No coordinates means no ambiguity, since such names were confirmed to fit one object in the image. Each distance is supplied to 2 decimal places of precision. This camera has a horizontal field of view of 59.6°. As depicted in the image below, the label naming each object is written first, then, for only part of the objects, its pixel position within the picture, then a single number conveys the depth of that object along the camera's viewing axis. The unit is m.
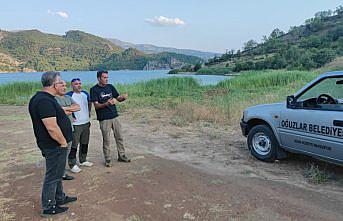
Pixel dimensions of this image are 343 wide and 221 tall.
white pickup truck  4.18
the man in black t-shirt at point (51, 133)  3.12
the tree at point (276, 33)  137.50
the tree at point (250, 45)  127.10
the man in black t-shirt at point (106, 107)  5.04
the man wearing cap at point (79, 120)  4.89
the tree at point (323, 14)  137.49
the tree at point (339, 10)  131.49
